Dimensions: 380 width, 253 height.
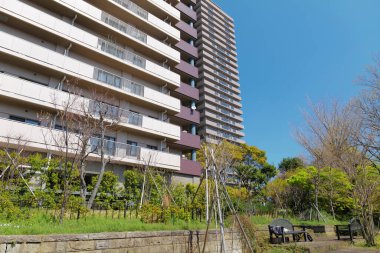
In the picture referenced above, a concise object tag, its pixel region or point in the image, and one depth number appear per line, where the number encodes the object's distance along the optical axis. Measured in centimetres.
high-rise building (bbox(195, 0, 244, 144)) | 5153
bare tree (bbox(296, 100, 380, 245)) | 1117
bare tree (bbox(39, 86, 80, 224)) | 1392
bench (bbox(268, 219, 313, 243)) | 991
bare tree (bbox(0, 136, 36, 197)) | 1107
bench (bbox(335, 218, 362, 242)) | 1189
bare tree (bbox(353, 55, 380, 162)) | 1323
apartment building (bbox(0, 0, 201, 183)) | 1538
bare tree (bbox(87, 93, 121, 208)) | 1573
